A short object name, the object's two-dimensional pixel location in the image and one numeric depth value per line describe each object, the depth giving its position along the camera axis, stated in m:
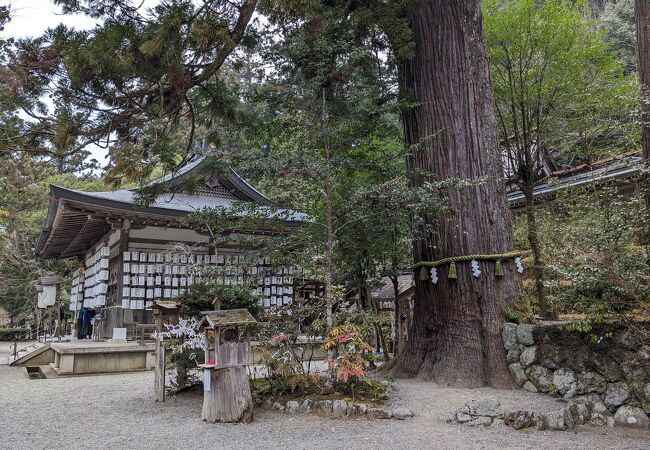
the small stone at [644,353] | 4.24
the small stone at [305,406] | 4.80
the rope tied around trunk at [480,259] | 5.57
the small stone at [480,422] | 4.19
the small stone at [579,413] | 4.18
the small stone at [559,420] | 4.05
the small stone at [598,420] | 4.18
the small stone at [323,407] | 4.73
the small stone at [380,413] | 4.54
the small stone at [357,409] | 4.62
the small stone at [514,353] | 5.19
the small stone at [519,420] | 4.07
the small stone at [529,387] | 4.95
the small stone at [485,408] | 4.26
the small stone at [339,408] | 4.65
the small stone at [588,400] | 4.35
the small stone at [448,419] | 4.32
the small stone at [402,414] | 4.50
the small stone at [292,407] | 4.85
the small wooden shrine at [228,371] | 4.62
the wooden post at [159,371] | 5.76
